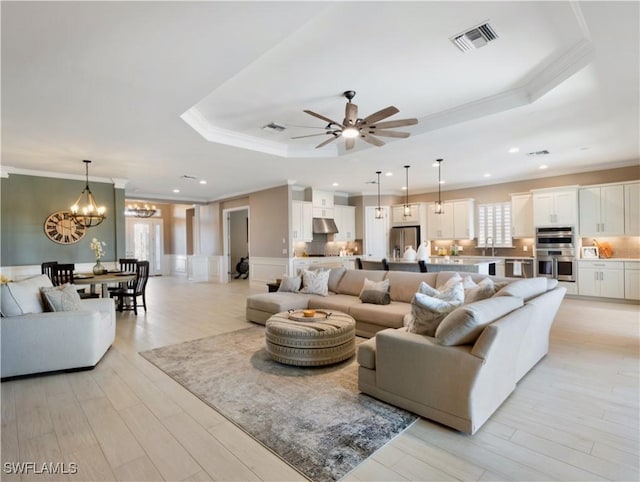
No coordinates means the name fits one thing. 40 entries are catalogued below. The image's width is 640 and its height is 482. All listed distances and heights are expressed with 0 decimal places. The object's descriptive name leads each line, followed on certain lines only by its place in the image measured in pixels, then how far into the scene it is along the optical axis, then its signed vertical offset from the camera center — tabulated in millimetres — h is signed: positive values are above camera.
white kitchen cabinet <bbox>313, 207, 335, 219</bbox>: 9102 +797
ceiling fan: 3295 +1240
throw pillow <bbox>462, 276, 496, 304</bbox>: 3109 -533
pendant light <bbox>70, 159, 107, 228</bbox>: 6124 +629
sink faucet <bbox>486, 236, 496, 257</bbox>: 8703 -169
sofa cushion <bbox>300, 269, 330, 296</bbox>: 5406 -716
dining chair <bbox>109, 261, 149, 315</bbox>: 6023 -896
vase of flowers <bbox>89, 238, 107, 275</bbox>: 5996 -385
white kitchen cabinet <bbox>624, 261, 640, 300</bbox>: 6418 -884
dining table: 5250 -584
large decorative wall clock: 6906 +344
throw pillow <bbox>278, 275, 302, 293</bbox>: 5574 -749
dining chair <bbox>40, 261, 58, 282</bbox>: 5489 -414
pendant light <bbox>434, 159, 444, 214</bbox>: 6261 +1509
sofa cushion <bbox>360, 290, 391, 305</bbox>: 4531 -819
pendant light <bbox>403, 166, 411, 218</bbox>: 7719 +1431
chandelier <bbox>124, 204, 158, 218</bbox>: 11859 +1165
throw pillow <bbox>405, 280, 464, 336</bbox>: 2613 -607
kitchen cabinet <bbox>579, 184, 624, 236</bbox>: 6703 +554
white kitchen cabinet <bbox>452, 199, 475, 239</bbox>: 8828 +521
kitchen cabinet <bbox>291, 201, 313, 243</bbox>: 8477 +503
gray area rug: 2076 -1343
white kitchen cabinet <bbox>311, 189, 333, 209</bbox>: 9133 +1198
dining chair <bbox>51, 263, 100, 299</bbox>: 5340 -497
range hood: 9039 +399
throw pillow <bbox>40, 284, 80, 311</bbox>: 3439 -586
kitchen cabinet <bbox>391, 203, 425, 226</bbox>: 9750 +737
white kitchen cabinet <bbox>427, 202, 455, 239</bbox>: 9195 +463
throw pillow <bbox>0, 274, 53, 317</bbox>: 3189 -543
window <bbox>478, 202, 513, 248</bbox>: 8491 +348
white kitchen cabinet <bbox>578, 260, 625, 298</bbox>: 6609 -889
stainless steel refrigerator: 9906 -1
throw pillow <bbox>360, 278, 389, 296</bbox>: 4688 -681
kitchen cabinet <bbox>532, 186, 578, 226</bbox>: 7172 +687
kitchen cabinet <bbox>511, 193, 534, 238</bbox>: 7871 +535
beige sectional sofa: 2186 -916
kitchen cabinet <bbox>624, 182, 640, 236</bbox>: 6500 +546
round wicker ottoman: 3328 -1066
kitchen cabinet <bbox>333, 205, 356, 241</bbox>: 9828 +558
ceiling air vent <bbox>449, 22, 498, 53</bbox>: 2652 +1706
